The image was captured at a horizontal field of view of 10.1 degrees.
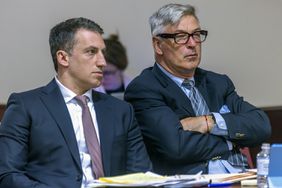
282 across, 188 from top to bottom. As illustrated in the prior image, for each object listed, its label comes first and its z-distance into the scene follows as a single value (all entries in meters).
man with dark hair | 5.10
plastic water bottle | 4.78
